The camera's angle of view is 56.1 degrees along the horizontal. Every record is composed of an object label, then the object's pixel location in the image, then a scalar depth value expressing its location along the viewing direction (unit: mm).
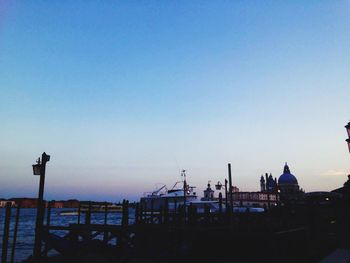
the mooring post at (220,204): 21188
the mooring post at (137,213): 22867
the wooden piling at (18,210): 17370
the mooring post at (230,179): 17672
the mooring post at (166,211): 19164
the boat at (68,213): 123256
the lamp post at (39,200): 14216
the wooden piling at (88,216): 18483
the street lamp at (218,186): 32781
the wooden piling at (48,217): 15384
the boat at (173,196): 41381
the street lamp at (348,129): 8969
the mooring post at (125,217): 17328
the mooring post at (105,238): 15633
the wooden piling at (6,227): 14977
